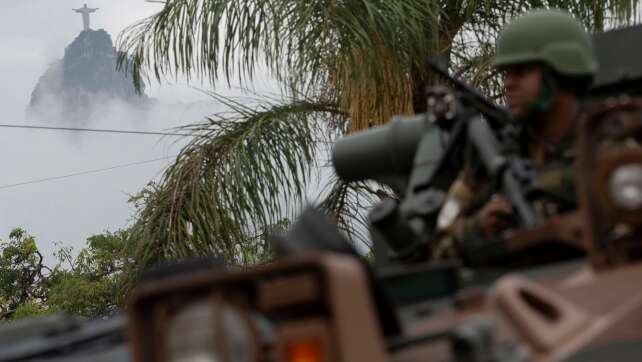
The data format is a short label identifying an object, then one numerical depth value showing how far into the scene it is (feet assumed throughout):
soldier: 17.01
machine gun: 15.70
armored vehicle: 8.99
